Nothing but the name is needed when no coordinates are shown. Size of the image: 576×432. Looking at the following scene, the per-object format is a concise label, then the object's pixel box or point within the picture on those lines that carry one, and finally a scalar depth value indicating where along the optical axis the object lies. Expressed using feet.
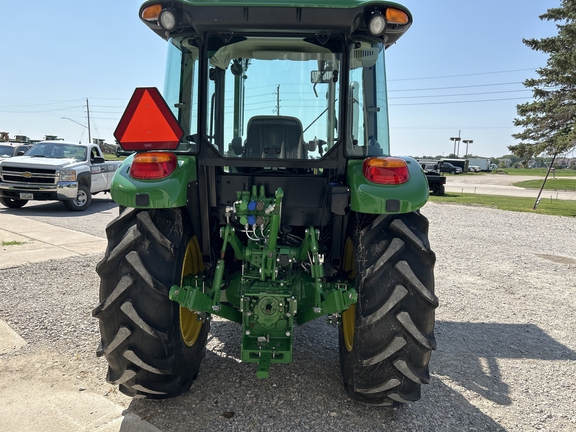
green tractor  8.61
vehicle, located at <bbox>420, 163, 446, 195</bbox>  71.61
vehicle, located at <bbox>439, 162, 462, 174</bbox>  174.83
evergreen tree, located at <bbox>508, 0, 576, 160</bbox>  55.67
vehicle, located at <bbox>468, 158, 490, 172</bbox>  232.32
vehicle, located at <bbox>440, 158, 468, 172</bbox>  198.70
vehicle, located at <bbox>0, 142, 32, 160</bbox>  53.52
